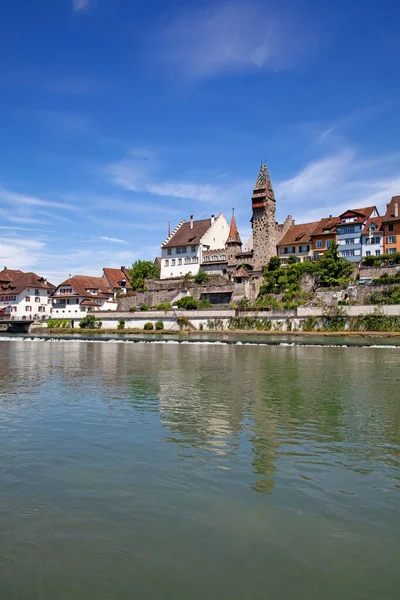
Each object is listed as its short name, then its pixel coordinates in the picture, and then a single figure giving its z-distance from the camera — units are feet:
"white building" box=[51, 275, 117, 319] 280.92
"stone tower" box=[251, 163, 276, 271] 246.88
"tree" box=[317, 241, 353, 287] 204.74
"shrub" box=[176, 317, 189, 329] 219.82
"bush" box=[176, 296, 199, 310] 230.89
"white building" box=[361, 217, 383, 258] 220.02
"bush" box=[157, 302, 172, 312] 232.73
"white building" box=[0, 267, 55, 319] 298.35
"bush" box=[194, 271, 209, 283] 252.01
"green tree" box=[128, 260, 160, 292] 308.26
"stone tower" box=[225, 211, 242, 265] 258.59
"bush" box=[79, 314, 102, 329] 248.52
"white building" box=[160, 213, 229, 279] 270.46
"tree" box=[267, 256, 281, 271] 231.30
